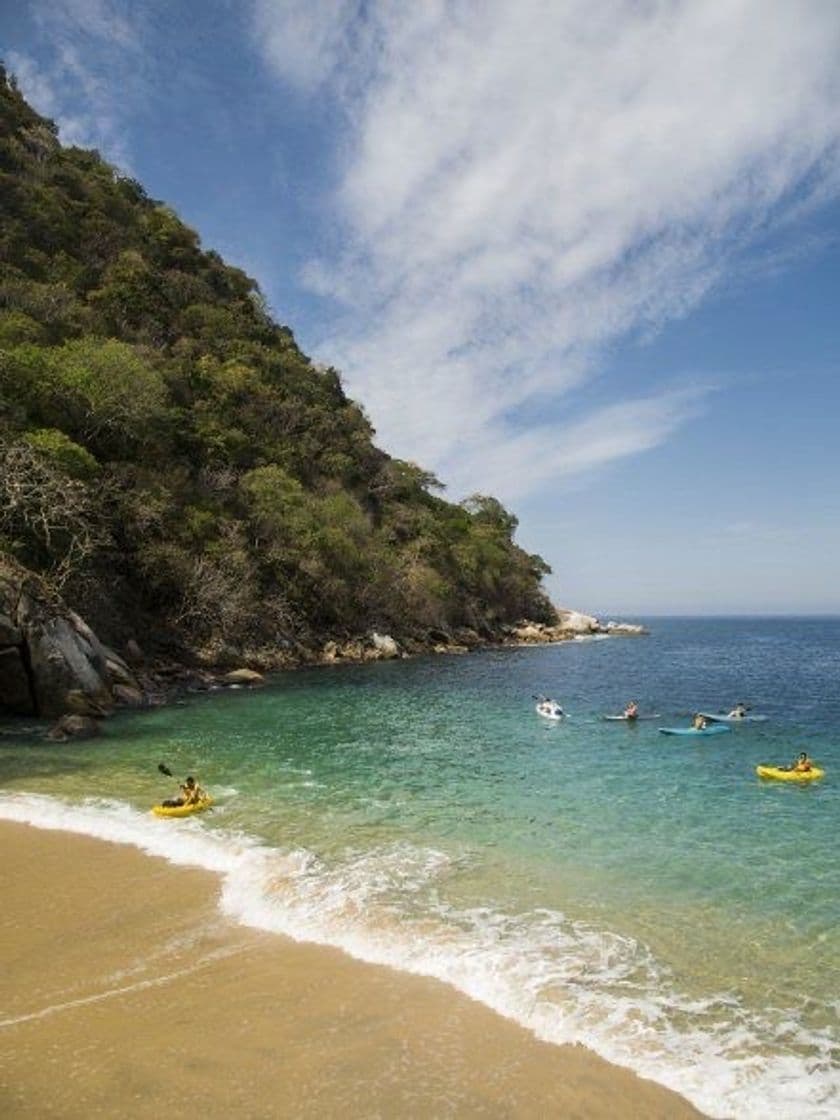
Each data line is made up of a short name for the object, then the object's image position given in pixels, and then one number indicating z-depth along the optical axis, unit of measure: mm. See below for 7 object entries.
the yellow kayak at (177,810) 15625
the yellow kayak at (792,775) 19688
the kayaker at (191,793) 16062
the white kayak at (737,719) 30169
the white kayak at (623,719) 30098
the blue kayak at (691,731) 26953
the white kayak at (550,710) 30266
